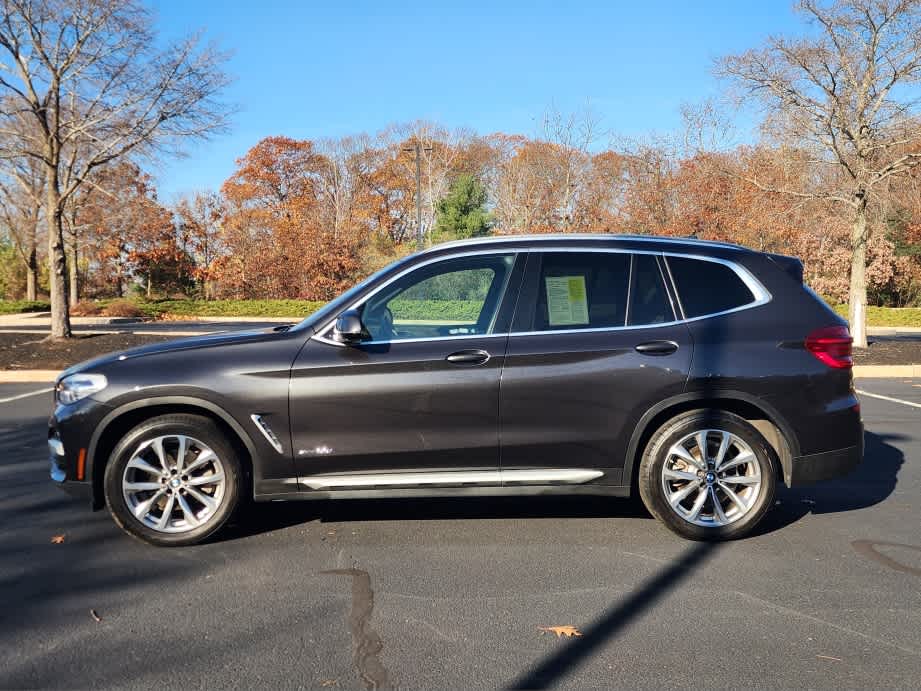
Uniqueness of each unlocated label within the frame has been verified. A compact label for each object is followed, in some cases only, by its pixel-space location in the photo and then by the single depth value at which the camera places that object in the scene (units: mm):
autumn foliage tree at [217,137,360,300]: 38938
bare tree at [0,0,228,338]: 14898
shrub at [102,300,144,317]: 32844
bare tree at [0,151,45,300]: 34612
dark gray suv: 4512
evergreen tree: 42406
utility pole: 24578
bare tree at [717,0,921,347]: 16250
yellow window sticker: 4727
